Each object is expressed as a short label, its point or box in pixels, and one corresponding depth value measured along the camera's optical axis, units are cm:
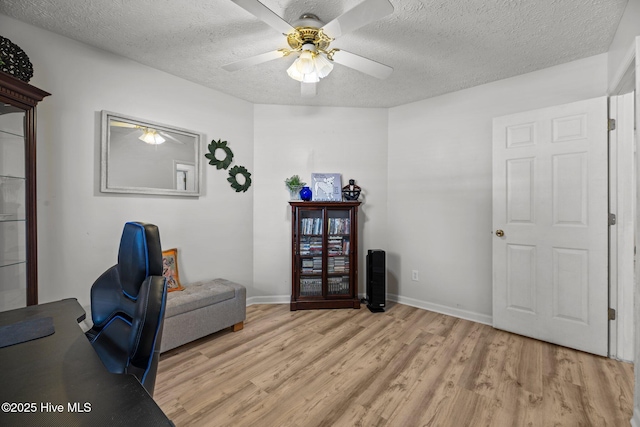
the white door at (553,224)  213
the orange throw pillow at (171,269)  251
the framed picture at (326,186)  333
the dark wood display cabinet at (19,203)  160
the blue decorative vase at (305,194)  316
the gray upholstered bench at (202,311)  213
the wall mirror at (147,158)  223
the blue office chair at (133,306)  82
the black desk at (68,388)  53
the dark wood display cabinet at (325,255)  313
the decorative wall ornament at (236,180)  312
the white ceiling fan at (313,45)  143
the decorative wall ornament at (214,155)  294
